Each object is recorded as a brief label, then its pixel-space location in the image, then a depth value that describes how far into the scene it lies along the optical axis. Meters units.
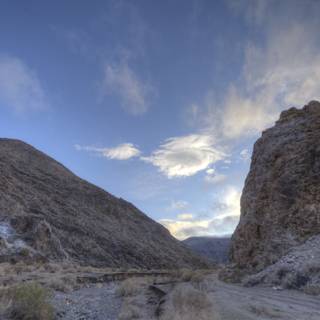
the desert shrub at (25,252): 25.90
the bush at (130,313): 7.24
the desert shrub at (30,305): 6.67
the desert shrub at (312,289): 9.94
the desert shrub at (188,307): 6.08
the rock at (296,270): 11.00
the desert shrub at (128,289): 11.31
